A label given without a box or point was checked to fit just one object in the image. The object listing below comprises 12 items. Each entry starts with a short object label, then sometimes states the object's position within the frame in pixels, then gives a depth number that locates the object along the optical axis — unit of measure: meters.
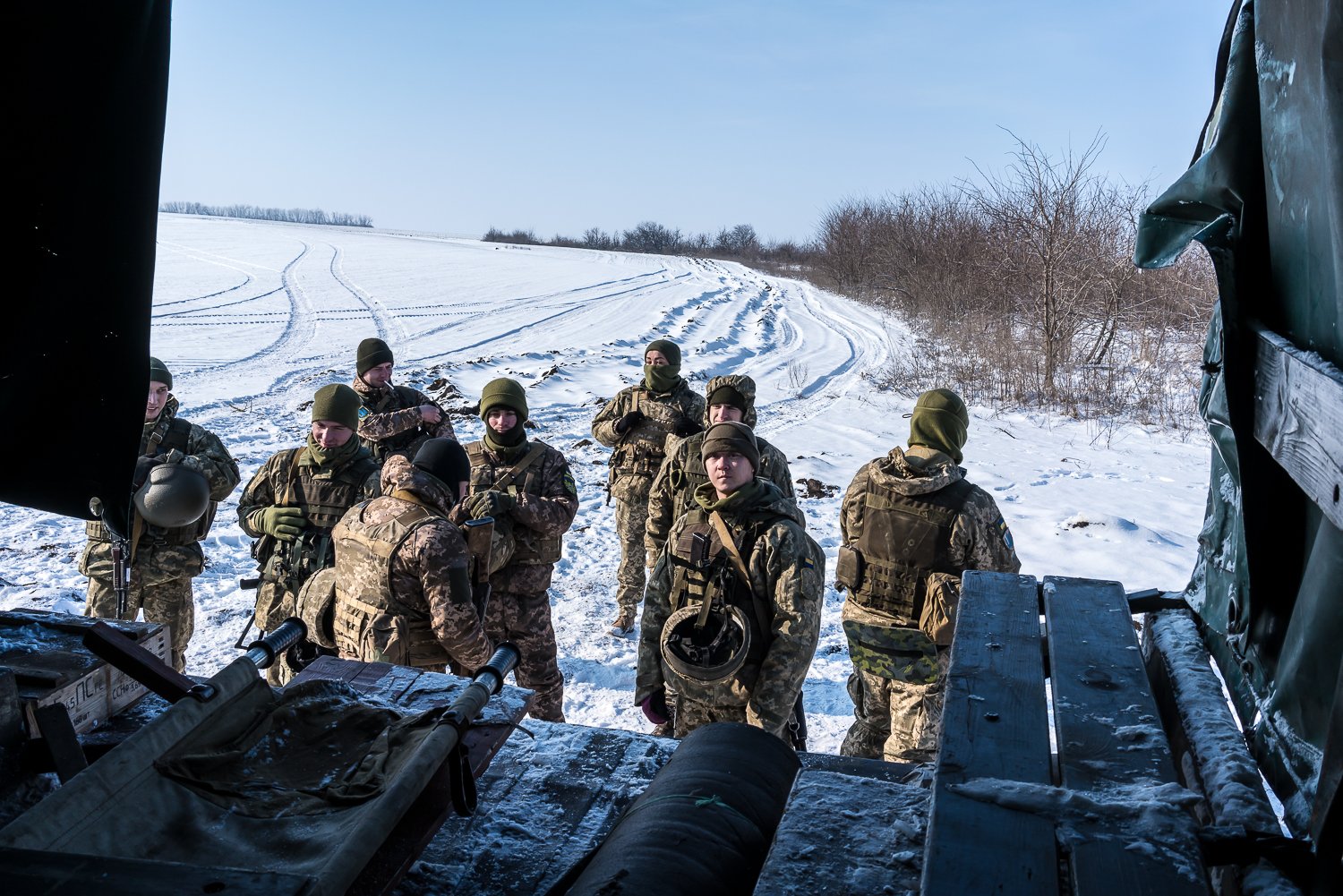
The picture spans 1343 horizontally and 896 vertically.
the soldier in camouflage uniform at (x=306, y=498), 5.32
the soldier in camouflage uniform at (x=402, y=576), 4.22
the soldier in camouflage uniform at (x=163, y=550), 5.68
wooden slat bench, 1.39
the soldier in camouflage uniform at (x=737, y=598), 4.04
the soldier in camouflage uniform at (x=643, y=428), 7.60
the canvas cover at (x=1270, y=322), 1.63
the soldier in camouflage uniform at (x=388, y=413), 6.99
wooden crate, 2.28
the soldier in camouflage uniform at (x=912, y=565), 4.44
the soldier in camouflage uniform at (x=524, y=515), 5.56
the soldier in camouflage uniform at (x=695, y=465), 6.40
